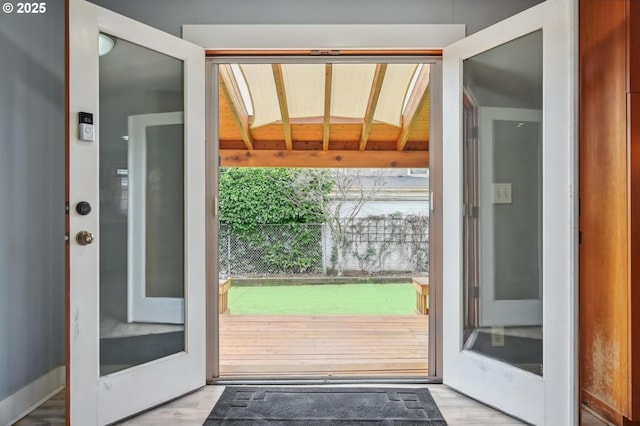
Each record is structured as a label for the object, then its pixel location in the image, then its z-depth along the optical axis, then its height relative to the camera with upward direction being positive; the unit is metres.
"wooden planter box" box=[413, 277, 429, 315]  4.02 -0.87
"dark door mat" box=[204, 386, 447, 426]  1.83 -0.97
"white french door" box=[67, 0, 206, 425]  1.66 -0.01
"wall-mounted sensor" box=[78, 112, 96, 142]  1.65 +0.37
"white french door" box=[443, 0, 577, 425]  1.70 -0.01
